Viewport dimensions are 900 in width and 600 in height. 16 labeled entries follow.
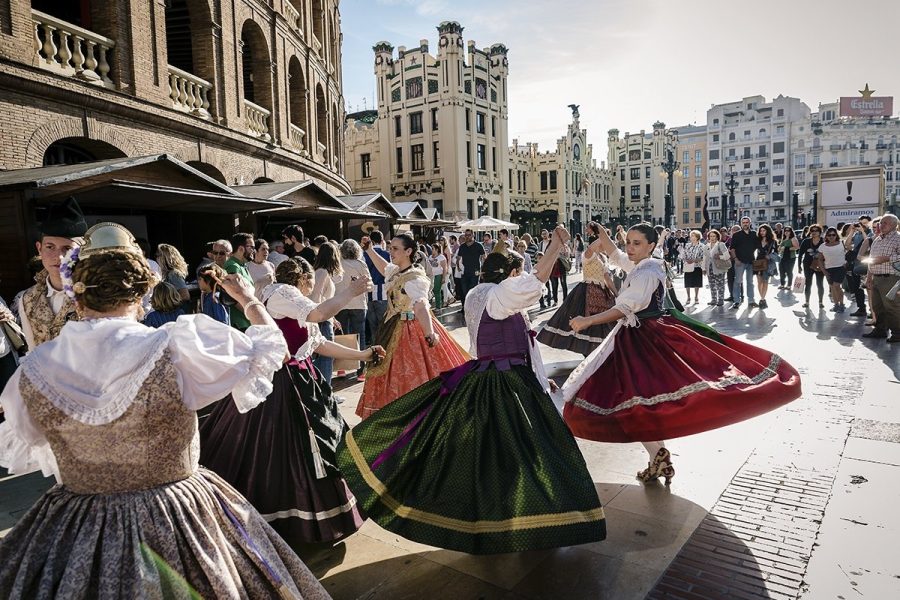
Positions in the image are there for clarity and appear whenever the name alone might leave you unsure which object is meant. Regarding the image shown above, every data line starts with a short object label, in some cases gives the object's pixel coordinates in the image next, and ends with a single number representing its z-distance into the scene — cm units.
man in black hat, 490
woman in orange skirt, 596
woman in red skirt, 400
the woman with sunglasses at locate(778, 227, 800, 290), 1691
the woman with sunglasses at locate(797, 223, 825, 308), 1346
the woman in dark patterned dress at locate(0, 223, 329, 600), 196
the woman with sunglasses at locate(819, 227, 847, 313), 1281
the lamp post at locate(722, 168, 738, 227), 4679
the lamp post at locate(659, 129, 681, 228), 2840
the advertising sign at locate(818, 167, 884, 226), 3108
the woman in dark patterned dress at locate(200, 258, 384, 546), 367
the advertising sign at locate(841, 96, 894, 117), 7738
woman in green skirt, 322
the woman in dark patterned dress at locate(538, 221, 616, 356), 836
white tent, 2684
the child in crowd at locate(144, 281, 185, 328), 538
